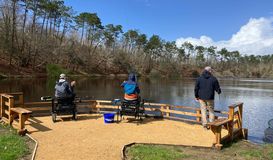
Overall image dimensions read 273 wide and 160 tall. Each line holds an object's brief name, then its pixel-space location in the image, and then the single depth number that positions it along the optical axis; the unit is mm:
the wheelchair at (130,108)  6289
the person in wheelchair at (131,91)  6362
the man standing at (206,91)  5665
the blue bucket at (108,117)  6155
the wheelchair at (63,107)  6172
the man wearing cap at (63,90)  6317
